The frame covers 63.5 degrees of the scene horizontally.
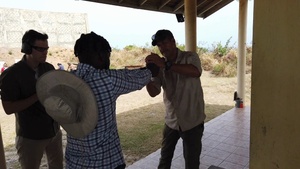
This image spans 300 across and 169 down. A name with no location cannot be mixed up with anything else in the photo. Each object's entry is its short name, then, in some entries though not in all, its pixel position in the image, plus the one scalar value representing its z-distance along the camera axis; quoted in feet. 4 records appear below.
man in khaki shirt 7.00
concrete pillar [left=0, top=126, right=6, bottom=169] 5.94
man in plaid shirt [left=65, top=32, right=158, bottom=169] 4.24
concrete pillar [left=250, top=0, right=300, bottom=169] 3.21
